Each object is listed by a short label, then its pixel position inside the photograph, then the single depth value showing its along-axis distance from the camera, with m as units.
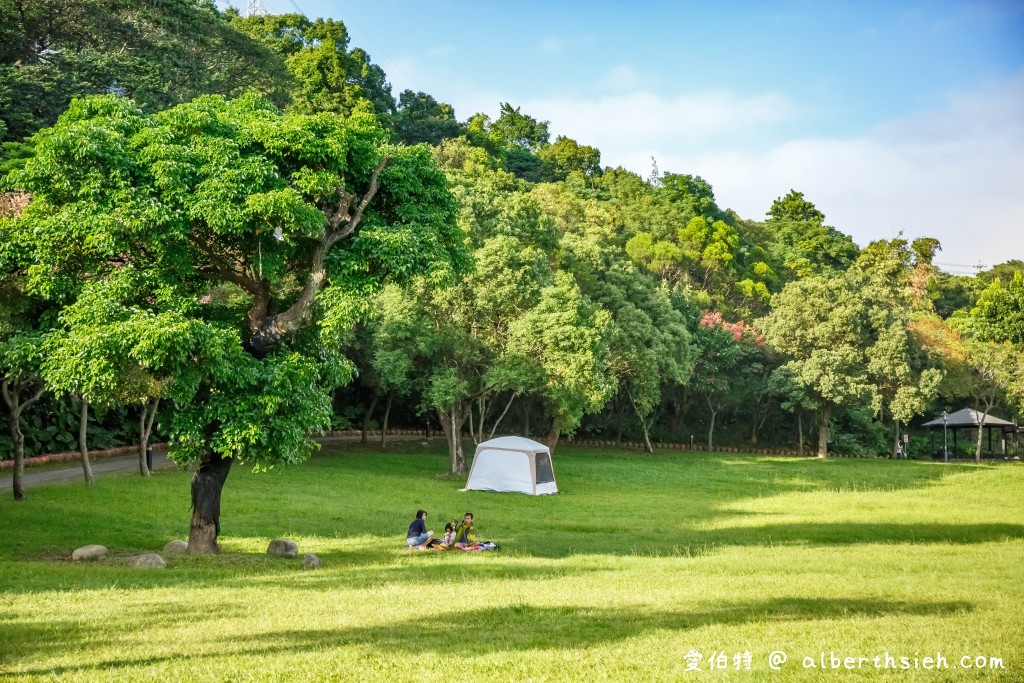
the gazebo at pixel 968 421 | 57.06
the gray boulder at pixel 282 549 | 17.67
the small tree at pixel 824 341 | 53.12
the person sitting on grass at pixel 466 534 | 19.36
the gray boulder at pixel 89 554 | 16.53
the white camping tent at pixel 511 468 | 33.72
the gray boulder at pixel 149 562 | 15.69
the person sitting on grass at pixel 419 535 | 19.14
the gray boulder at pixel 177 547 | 17.70
